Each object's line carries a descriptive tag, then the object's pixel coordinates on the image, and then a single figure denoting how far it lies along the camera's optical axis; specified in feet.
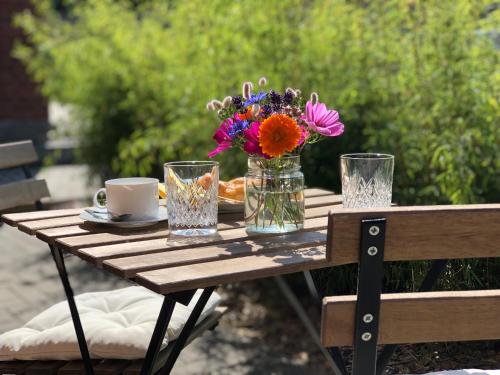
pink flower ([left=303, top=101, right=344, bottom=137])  6.68
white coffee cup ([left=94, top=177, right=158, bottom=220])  7.11
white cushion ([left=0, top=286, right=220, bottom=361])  7.29
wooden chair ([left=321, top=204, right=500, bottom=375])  4.95
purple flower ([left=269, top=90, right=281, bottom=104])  6.65
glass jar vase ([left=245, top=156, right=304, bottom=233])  6.75
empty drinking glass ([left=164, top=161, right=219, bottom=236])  6.73
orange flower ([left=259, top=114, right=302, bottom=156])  6.40
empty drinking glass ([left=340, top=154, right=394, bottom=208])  7.20
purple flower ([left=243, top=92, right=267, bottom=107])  6.76
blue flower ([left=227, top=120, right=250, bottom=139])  6.64
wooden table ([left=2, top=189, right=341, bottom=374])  5.68
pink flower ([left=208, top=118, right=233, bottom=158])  6.77
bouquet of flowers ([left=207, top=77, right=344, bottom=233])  6.67
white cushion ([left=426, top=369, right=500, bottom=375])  5.84
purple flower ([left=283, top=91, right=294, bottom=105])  6.70
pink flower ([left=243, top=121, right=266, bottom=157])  6.61
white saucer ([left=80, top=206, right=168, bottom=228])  7.08
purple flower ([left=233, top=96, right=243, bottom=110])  6.82
